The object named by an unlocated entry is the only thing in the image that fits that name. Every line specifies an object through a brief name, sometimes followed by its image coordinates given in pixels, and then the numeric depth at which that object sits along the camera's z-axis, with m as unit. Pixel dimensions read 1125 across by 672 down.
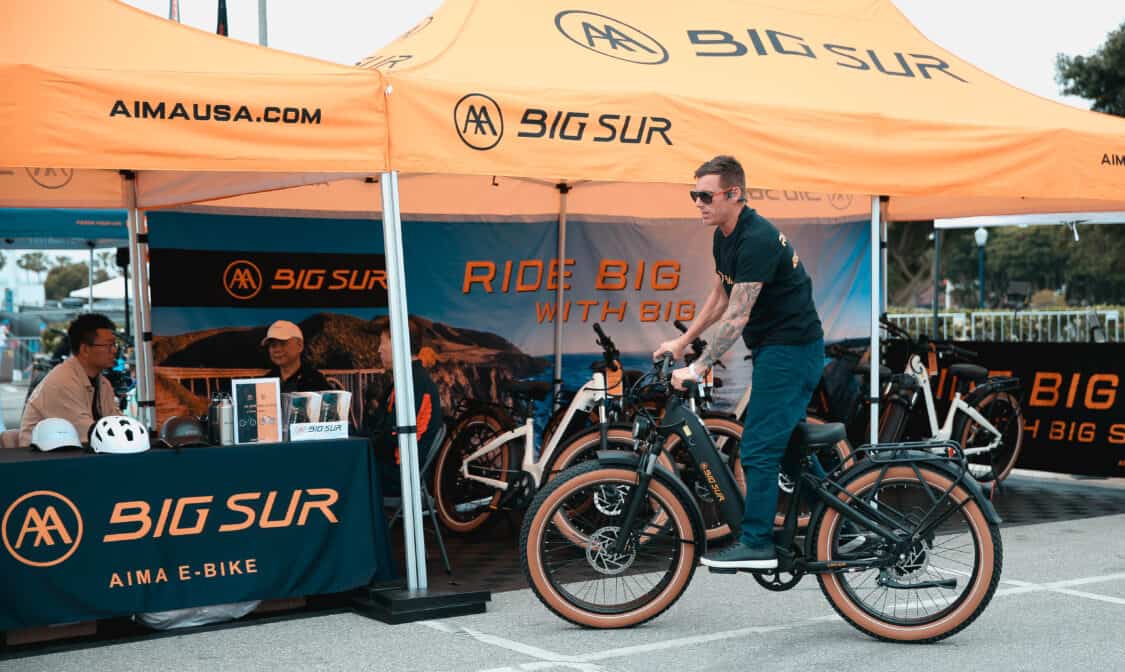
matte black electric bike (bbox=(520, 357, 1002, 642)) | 5.25
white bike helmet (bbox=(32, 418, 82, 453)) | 5.72
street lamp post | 23.23
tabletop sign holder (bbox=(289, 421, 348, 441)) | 5.98
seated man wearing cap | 7.60
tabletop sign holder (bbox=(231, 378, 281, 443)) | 5.87
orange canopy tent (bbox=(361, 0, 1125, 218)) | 6.23
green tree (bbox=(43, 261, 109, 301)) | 91.41
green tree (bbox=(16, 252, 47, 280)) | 92.06
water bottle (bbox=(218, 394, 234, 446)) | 5.83
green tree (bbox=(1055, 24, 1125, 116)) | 33.59
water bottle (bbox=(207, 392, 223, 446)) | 5.83
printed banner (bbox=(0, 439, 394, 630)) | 5.33
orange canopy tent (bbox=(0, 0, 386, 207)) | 5.16
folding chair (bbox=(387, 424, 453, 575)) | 6.52
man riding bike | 5.33
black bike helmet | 5.72
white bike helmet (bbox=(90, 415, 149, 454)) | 5.56
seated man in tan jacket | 6.89
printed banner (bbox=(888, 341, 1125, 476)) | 9.99
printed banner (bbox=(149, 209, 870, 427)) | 8.55
